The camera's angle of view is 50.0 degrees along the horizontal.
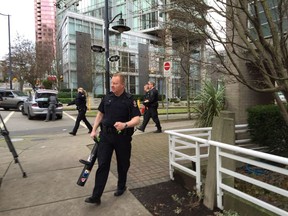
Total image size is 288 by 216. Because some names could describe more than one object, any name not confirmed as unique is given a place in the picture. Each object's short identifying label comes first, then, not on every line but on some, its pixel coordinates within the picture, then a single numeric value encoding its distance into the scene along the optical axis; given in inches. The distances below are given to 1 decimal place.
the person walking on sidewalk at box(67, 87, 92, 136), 431.8
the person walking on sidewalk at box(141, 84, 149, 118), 416.0
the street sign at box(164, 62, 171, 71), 547.2
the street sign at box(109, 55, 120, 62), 516.7
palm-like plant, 369.7
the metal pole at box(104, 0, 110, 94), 496.8
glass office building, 1446.9
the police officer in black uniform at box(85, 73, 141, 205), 167.2
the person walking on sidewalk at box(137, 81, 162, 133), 410.3
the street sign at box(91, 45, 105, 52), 519.2
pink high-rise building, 1644.9
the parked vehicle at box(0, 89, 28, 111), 945.5
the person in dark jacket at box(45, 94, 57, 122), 644.1
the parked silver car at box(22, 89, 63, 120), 662.5
